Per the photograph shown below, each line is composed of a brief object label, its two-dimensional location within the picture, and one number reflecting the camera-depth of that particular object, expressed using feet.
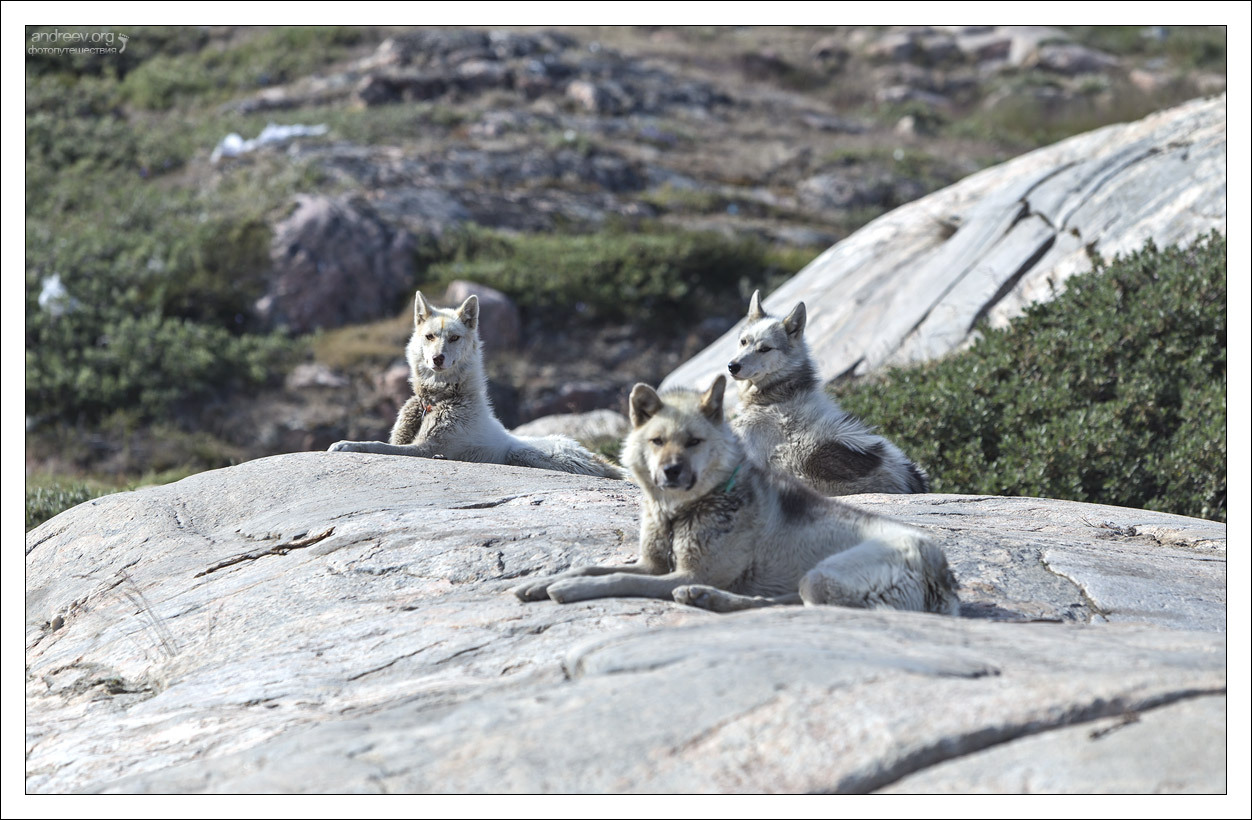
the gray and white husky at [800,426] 62.95
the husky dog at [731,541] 37.14
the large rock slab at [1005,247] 97.40
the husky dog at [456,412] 64.64
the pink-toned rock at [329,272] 150.20
